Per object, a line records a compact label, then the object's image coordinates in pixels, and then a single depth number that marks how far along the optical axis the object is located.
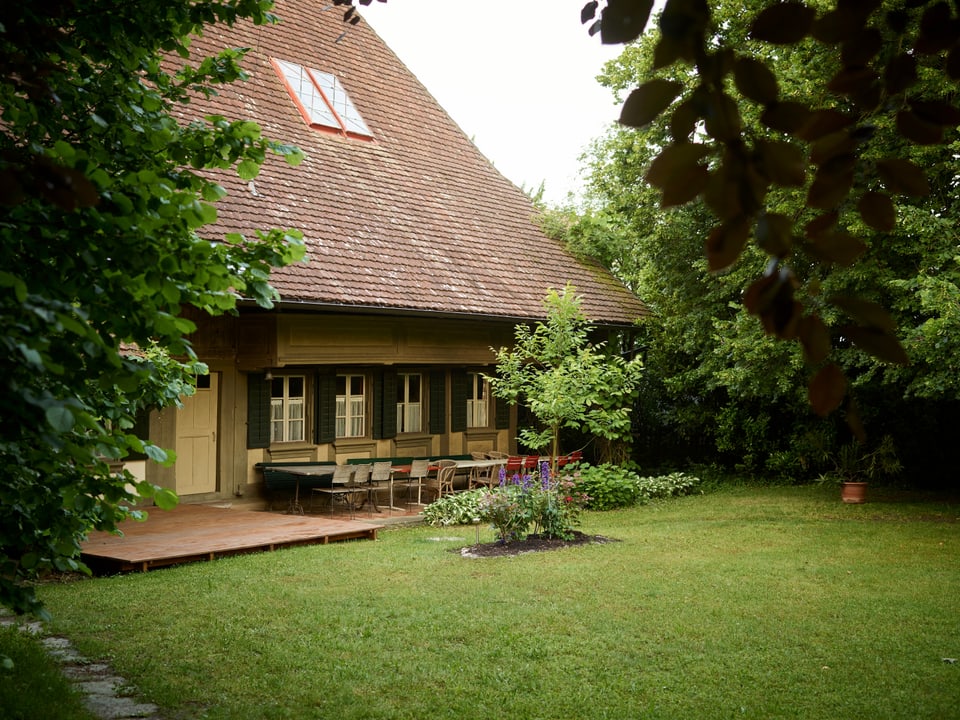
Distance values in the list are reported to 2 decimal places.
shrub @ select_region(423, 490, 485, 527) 13.93
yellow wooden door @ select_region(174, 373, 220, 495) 13.70
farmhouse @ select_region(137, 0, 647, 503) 13.87
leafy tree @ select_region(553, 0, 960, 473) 13.14
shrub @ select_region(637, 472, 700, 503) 16.80
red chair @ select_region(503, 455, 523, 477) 15.64
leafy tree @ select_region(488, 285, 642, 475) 14.23
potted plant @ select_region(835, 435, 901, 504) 16.11
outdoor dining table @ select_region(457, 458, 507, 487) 15.37
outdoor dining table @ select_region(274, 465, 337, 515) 13.89
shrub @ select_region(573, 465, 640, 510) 15.59
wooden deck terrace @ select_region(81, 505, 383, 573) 10.07
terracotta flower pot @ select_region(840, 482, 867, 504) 16.03
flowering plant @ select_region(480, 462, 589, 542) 11.41
